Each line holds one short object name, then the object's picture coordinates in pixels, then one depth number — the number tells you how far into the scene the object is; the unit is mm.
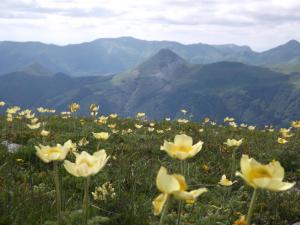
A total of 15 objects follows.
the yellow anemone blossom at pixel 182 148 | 3016
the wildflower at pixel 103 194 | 4871
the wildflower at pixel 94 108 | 11428
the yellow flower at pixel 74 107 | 10873
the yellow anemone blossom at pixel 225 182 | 6075
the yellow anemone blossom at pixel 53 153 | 3176
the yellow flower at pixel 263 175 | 2293
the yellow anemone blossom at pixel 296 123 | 12305
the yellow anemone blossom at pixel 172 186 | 2210
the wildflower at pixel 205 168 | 8422
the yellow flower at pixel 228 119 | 15798
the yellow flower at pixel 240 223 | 3912
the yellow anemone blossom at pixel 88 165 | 2795
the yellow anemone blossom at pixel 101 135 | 6593
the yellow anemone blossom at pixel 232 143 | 6910
